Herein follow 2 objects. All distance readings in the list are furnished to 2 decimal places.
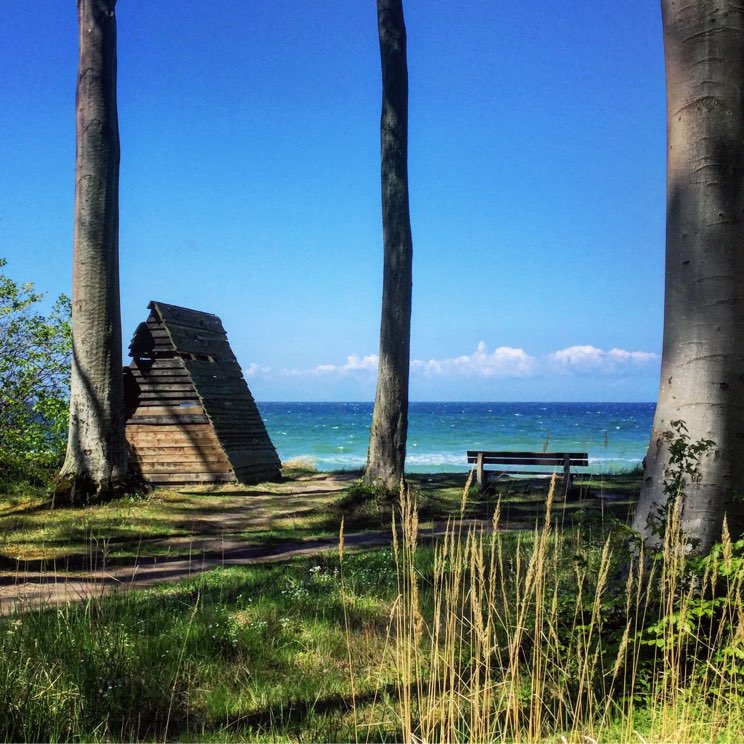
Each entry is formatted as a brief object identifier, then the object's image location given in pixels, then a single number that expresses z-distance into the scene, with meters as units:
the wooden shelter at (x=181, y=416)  17.17
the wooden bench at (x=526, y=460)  14.93
